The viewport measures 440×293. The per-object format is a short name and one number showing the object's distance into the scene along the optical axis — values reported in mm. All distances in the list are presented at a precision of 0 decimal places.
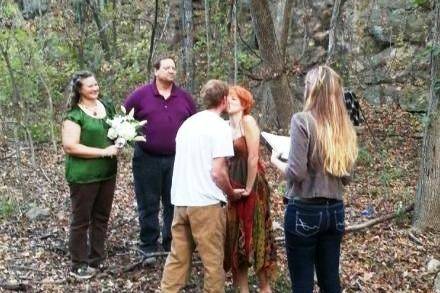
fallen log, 6203
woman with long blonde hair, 3426
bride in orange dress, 4332
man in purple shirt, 5242
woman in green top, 4969
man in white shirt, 4059
